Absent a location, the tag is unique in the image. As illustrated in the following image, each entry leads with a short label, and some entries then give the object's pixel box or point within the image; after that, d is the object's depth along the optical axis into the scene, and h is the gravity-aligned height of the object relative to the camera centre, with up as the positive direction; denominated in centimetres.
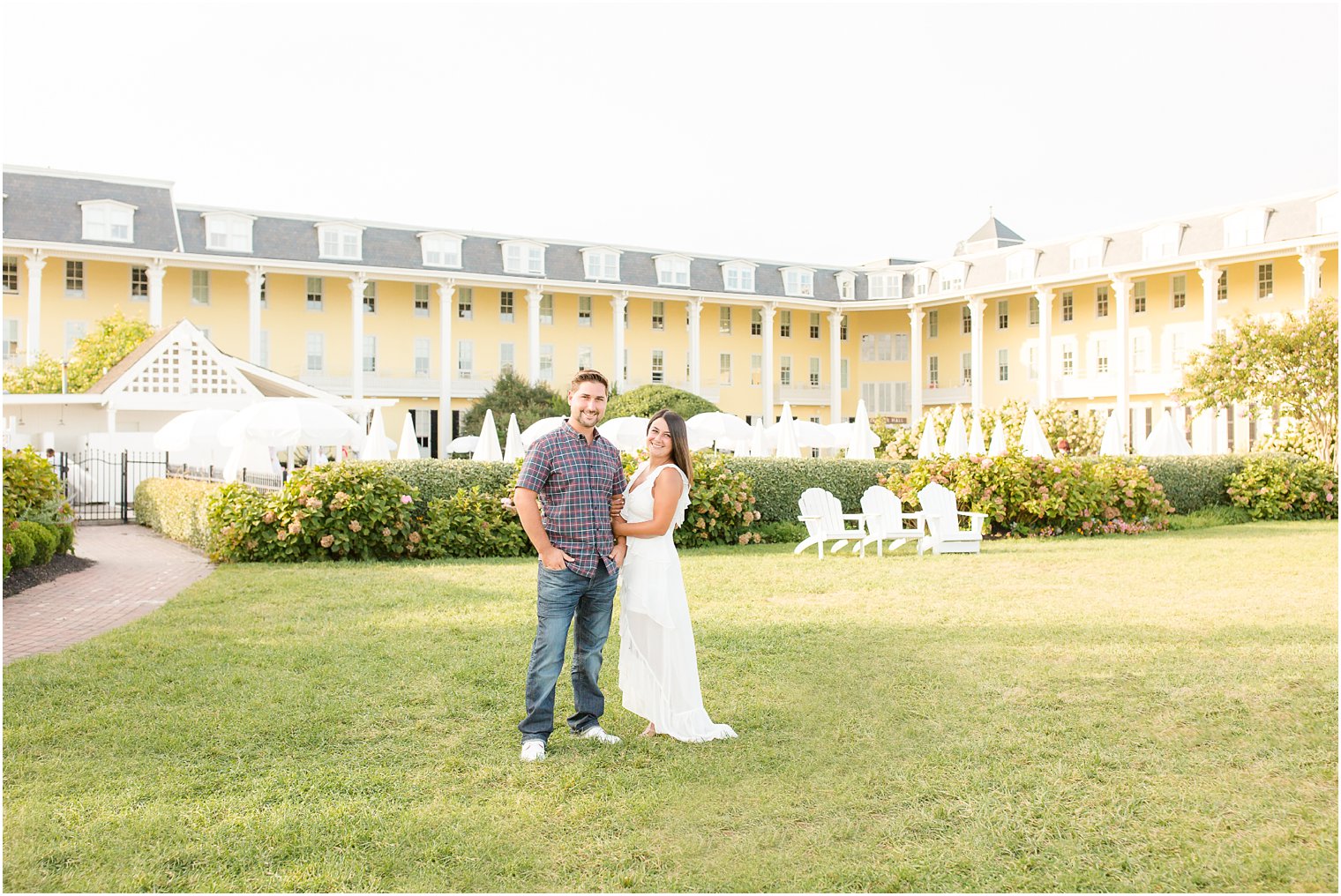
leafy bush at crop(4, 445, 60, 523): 1130 -14
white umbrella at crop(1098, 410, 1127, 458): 2111 +29
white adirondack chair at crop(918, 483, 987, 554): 1393 -93
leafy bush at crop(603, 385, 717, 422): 2897 +165
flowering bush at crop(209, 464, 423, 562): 1242 -62
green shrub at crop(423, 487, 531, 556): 1333 -83
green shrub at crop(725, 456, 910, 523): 1628 -32
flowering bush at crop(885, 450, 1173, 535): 1627 -54
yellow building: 3497 +611
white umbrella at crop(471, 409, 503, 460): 1866 +33
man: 509 -33
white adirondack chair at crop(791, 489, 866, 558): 1366 -78
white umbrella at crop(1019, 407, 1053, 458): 1748 +26
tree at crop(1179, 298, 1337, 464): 2322 +187
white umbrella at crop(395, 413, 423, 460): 1853 +35
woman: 529 -71
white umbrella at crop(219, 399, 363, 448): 1639 +65
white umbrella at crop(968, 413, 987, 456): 1788 +27
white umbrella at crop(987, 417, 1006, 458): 1680 +20
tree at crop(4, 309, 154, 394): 2895 +303
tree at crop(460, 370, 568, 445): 3616 +217
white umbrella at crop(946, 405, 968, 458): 1748 +29
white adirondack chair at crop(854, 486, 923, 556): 1379 -80
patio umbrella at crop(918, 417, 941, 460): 1923 +28
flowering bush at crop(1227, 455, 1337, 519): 2062 -72
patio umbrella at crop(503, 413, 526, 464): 1791 +32
